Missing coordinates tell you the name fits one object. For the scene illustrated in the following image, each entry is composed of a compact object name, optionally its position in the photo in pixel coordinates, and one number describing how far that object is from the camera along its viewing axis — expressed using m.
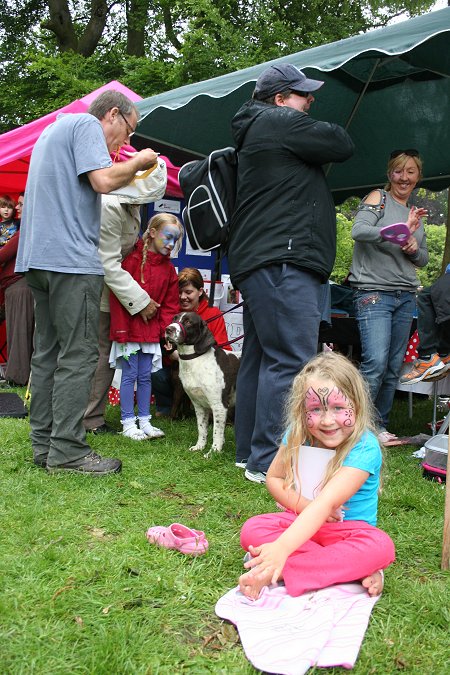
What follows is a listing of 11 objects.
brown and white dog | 4.95
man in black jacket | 3.89
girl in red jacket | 5.28
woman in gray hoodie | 4.95
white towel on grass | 2.02
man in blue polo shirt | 3.82
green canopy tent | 4.25
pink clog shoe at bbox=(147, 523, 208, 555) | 2.85
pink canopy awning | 6.93
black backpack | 4.21
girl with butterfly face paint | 2.38
